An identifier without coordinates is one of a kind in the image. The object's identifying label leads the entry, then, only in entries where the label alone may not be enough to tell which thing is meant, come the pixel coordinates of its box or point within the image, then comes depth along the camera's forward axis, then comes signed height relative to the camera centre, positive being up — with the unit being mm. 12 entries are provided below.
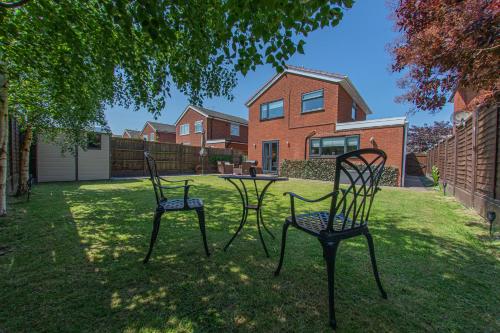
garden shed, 8938 -140
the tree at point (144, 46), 2039 +1456
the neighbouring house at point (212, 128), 21281 +3577
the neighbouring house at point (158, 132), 27869 +3824
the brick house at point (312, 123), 10164 +2370
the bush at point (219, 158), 16875 +248
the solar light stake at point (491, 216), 3094 -733
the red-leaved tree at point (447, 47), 2773 +1780
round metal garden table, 2528 -211
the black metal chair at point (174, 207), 2361 -550
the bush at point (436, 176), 9630 -484
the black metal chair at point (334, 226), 1529 -551
